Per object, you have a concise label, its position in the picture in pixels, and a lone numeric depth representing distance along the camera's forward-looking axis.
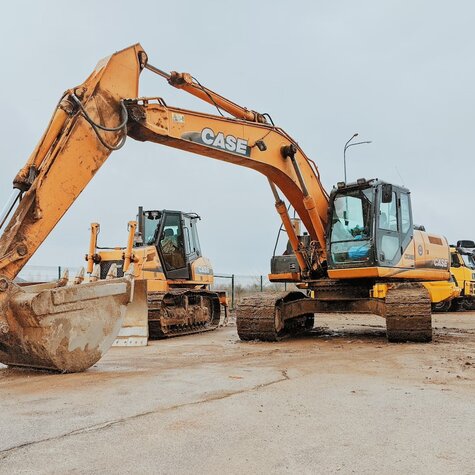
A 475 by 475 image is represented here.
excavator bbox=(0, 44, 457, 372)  5.42
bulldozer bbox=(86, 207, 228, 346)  10.81
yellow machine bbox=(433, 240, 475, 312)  20.91
